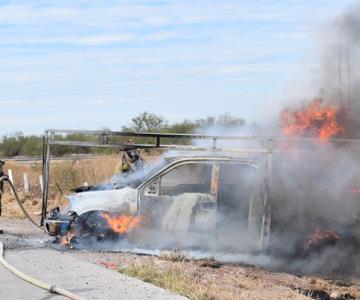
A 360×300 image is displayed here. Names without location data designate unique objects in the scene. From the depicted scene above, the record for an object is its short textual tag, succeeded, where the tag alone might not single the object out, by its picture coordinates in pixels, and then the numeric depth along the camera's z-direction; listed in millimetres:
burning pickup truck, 8188
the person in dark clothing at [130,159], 13243
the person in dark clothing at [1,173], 11337
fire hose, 6156
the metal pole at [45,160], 10588
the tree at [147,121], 39531
